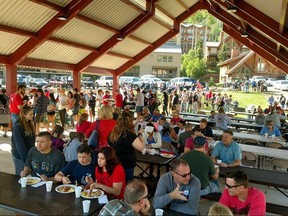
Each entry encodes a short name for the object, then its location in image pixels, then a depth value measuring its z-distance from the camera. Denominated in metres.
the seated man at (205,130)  5.70
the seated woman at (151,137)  4.89
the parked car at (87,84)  26.81
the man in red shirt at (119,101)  12.04
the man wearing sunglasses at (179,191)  2.42
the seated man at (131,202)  1.90
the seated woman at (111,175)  2.69
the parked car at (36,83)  24.54
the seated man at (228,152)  3.96
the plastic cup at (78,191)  2.52
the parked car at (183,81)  29.01
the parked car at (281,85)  28.88
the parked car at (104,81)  28.16
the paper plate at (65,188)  2.65
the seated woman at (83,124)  5.05
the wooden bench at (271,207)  3.10
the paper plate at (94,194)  2.53
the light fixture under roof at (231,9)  7.05
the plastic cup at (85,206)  2.26
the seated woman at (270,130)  6.65
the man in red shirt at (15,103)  7.22
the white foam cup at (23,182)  2.71
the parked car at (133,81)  27.07
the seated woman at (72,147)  3.94
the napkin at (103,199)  2.46
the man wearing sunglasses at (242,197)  2.34
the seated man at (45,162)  3.10
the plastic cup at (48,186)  2.63
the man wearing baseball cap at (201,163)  3.12
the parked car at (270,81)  32.83
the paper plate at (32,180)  2.82
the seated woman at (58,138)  4.50
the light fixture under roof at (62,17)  7.65
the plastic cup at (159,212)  2.25
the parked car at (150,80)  28.57
